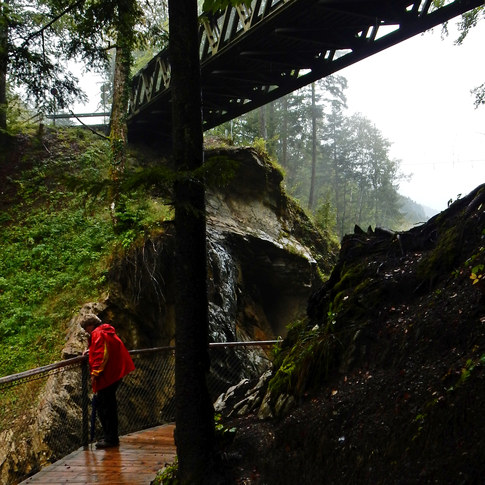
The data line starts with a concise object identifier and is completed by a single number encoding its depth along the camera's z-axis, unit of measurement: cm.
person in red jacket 622
